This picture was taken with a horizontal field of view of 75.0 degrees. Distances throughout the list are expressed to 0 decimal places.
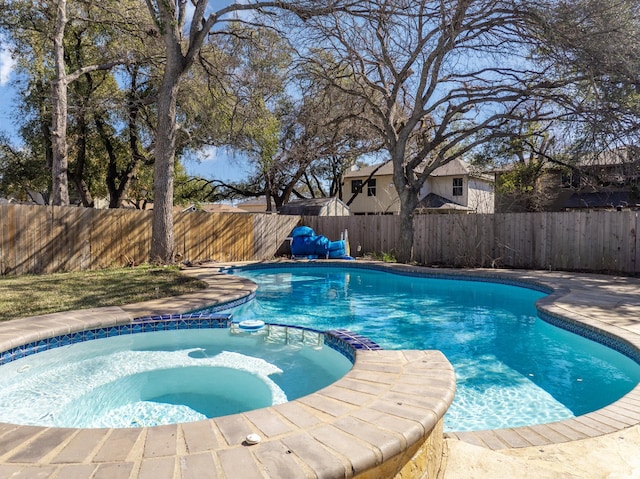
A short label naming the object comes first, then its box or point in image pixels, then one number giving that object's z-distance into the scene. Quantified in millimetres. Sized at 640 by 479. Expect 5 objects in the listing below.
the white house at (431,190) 25125
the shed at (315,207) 20094
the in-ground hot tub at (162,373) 3494
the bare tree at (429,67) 9398
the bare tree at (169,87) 10375
